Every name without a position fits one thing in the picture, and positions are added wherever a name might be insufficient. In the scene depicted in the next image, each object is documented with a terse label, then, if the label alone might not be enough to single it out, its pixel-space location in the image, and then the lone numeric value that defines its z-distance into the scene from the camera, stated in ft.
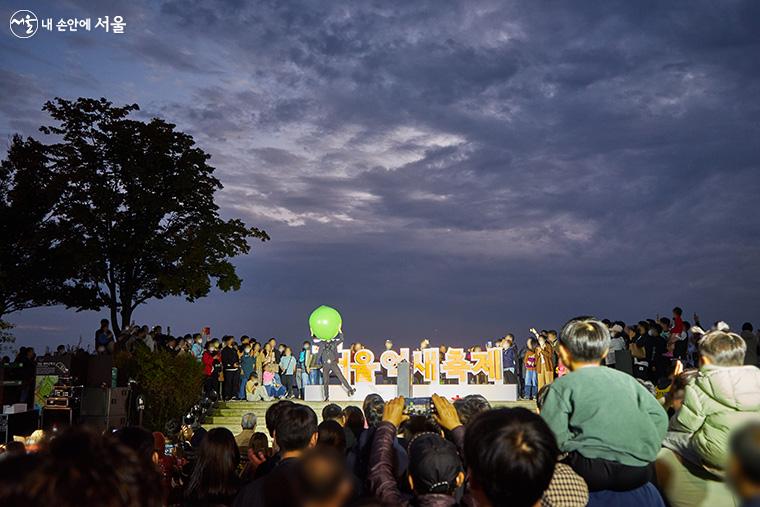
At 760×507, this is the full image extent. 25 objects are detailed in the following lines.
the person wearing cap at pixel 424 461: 10.25
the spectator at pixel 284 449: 9.21
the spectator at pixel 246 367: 67.77
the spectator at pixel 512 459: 7.30
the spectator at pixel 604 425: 10.56
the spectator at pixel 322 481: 5.95
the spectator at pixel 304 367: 70.69
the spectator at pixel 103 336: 59.88
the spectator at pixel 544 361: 64.13
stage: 67.67
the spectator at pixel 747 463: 4.93
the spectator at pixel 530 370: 65.98
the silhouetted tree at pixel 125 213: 84.99
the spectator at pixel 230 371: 65.82
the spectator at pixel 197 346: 67.05
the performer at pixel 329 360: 65.67
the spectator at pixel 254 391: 66.39
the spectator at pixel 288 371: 70.69
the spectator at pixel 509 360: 70.49
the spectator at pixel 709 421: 12.07
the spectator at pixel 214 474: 12.87
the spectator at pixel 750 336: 47.74
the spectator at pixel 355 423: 18.52
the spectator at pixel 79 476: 4.32
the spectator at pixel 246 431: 22.49
